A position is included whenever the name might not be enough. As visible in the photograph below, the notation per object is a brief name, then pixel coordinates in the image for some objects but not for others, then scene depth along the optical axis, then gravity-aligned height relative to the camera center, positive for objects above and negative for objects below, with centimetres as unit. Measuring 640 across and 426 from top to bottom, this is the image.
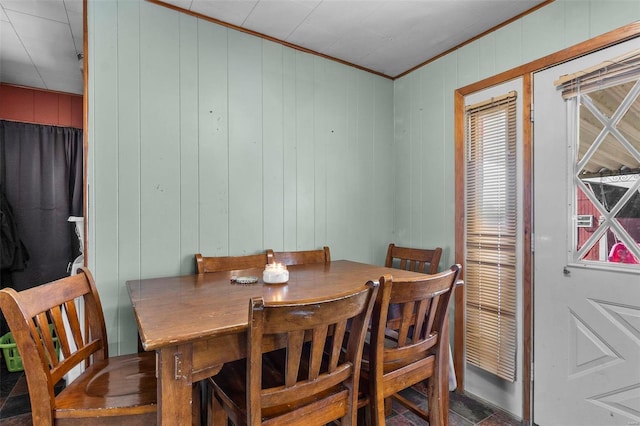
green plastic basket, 265 -112
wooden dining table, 105 -38
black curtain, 308 +19
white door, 175 -54
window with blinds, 225 -17
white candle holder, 177 -33
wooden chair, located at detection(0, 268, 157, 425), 110 -61
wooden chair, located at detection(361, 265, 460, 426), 135 -60
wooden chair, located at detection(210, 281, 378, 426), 103 -56
